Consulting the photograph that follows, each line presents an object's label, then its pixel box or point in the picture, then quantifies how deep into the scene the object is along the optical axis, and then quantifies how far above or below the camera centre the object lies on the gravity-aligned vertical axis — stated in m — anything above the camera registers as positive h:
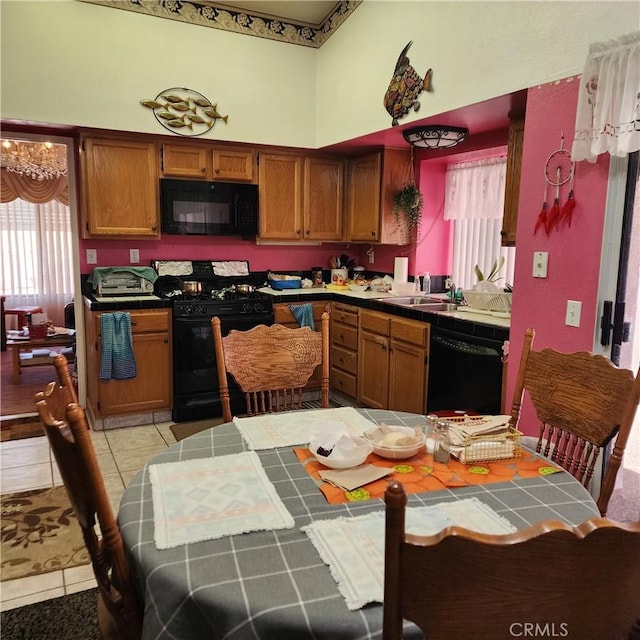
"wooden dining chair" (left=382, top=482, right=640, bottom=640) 0.66 -0.41
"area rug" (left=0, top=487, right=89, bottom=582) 2.30 -1.39
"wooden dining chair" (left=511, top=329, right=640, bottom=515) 1.49 -0.44
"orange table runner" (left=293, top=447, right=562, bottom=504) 1.28 -0.58
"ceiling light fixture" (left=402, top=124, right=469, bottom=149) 3.54 +0.80
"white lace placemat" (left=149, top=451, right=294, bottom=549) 1.10 -0.58
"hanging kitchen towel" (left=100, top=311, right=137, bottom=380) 3.73 -0.71
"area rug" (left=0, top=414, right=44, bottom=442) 3.80 -1.37
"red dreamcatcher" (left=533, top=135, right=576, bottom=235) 2.41 +0.33
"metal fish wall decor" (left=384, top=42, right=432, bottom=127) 3.35 +1.07
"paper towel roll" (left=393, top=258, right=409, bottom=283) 4.48 -0.15
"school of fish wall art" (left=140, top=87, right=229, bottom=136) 4.07 +1.07
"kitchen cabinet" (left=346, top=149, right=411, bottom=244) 4.44 +0.53
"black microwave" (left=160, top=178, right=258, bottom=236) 4.27 +0.34
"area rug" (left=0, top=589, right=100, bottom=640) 1.90 -1.40
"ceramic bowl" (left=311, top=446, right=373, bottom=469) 1.38 -0.55
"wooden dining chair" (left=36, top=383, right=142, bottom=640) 1.00 -0.52
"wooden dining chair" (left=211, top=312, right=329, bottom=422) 2.10 -0.44
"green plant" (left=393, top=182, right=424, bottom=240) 4.35 +0.37
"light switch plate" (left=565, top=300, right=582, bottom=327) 2.40 -0.26
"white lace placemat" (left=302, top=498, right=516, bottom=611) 0.93 -0.58
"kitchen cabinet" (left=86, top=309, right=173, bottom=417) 3.87 -0.95
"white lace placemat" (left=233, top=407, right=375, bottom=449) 1.60 -0.57
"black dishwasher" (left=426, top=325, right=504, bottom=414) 2.92 -0.70
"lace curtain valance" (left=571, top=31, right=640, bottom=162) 2.04 +0.63
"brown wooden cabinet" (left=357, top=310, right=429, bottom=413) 3.51 -0.79
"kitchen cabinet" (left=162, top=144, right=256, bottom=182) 4.26 +0.72
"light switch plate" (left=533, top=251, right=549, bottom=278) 2.56 -0.04
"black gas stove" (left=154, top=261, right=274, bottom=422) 3.99 -0.69
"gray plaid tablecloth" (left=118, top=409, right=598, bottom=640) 0.87 -0.59
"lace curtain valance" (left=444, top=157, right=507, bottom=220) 3.97 +0.51
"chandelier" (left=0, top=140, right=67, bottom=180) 5.71 +0.96
